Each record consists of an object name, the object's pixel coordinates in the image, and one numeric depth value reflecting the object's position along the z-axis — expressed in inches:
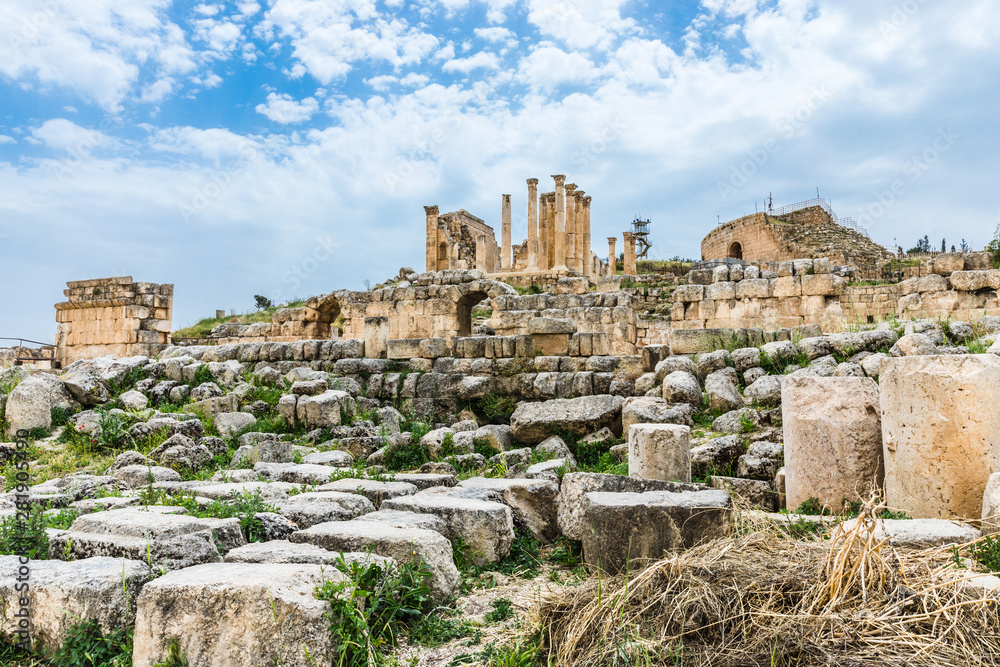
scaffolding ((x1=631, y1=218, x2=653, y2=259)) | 2039.9
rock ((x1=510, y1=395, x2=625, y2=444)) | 326.0
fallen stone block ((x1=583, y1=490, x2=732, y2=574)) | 152.3
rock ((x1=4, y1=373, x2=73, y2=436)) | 353.7
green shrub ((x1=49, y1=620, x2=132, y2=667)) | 113.0
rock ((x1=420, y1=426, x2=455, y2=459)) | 327.0
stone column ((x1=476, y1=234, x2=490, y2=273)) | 1491.1
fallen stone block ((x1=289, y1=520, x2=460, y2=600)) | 142.7
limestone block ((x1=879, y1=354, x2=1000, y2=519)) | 175.2
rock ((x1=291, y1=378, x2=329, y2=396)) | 398.3
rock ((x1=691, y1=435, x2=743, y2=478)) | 251.0
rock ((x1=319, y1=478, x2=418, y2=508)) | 213.6
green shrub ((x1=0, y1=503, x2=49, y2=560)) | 150.3
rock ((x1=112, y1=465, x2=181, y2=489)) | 248.2
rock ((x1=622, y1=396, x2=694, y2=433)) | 296.0
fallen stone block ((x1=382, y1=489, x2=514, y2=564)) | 173.3
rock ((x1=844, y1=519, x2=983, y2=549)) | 133.6
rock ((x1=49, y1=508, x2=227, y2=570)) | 136.3
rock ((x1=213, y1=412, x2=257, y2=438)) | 363.3
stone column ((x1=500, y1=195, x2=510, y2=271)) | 1498.5
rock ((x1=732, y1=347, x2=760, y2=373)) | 328.5
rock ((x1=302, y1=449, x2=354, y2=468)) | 301.0
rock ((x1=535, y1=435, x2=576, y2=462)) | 306.9
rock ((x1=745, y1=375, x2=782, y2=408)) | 285.7
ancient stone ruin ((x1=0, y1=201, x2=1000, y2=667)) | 109.3
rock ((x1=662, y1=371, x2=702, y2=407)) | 309.4
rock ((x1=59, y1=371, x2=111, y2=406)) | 391.9
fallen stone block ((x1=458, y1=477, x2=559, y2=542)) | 197.3
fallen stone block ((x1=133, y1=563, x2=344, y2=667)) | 104.5
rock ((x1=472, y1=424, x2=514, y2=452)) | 328.2
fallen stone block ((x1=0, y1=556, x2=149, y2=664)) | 117.7
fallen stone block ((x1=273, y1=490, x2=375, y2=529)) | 174.4
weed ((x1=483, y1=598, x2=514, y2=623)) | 136.5
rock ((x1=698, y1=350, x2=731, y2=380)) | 335.3
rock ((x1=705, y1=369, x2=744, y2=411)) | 298.2
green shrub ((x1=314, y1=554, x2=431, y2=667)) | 111.3
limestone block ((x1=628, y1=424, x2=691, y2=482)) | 225.8
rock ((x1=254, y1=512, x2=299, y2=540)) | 161.6
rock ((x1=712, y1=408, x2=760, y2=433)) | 277.1
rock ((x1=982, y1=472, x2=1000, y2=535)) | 143.3
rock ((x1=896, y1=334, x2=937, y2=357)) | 283.6
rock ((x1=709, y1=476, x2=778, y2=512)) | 225.6
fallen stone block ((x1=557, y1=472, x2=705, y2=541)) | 184.9
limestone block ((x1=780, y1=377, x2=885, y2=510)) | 200.1
